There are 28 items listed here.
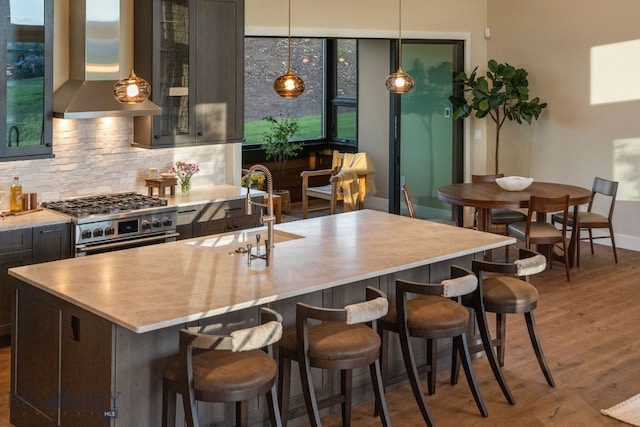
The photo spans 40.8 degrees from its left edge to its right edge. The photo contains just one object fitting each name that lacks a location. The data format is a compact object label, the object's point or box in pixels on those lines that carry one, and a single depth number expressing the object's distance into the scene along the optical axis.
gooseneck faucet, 4.99
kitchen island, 4.08
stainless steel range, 6.50
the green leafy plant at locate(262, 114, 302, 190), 11.77
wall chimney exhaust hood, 6.78
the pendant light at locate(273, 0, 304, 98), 5.69
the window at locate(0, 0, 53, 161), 6.33
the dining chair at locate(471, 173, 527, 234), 8.99
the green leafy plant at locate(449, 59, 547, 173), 10.02
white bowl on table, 8.66
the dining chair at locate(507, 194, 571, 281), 8.05
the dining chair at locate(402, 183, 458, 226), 8.18
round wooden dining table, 8.19
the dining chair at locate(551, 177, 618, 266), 8.79
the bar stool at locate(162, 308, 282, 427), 3.88
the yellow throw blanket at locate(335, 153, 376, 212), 11.02
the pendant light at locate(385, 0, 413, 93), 6.24
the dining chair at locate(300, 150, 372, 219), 10.79
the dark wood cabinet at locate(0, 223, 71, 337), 6.15
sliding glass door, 10.45
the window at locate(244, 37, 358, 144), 12.28
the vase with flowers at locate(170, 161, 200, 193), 7.75
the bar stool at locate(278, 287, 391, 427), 4.31
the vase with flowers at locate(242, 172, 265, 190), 10.40
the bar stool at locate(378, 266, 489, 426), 4.79
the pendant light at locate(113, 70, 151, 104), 4.84
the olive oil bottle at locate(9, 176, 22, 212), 6.61
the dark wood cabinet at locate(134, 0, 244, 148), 7.25
